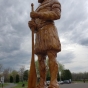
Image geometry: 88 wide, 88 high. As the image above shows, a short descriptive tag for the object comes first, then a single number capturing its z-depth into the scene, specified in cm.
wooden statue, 208
